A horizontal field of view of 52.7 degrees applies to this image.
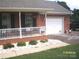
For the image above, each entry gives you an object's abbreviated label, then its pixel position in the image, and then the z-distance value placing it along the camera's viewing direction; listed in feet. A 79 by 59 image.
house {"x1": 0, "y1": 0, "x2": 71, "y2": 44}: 22.55
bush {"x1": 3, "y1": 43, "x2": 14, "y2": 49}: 20.02
